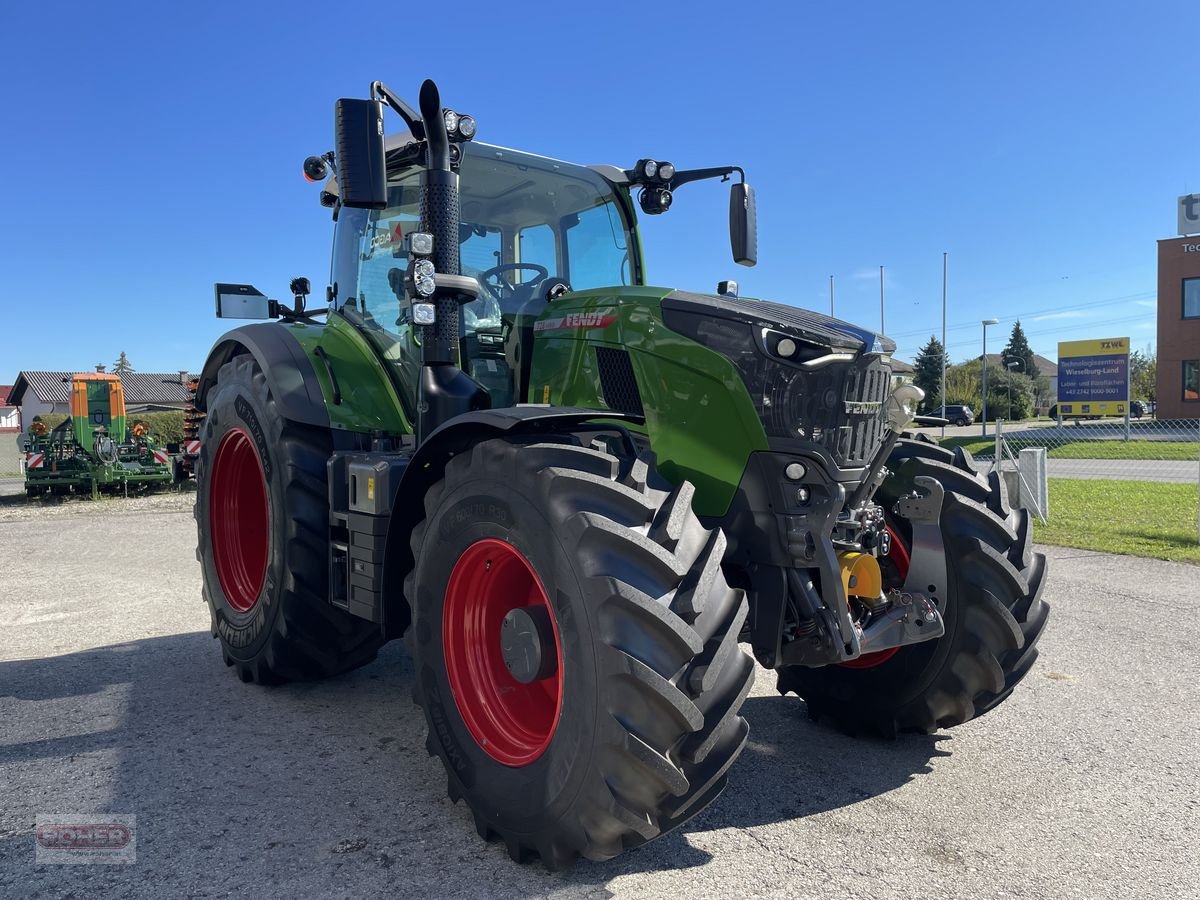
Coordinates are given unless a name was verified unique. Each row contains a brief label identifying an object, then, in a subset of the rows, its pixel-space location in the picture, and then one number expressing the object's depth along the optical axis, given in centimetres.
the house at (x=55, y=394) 5853
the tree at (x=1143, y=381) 5878
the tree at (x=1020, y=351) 7800
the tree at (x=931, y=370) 5325
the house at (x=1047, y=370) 7544
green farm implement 1562
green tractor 247
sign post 2614
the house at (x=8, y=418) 6543
